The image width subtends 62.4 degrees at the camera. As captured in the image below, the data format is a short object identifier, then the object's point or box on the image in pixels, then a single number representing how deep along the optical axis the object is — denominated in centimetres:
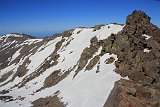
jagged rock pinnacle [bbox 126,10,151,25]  2990
